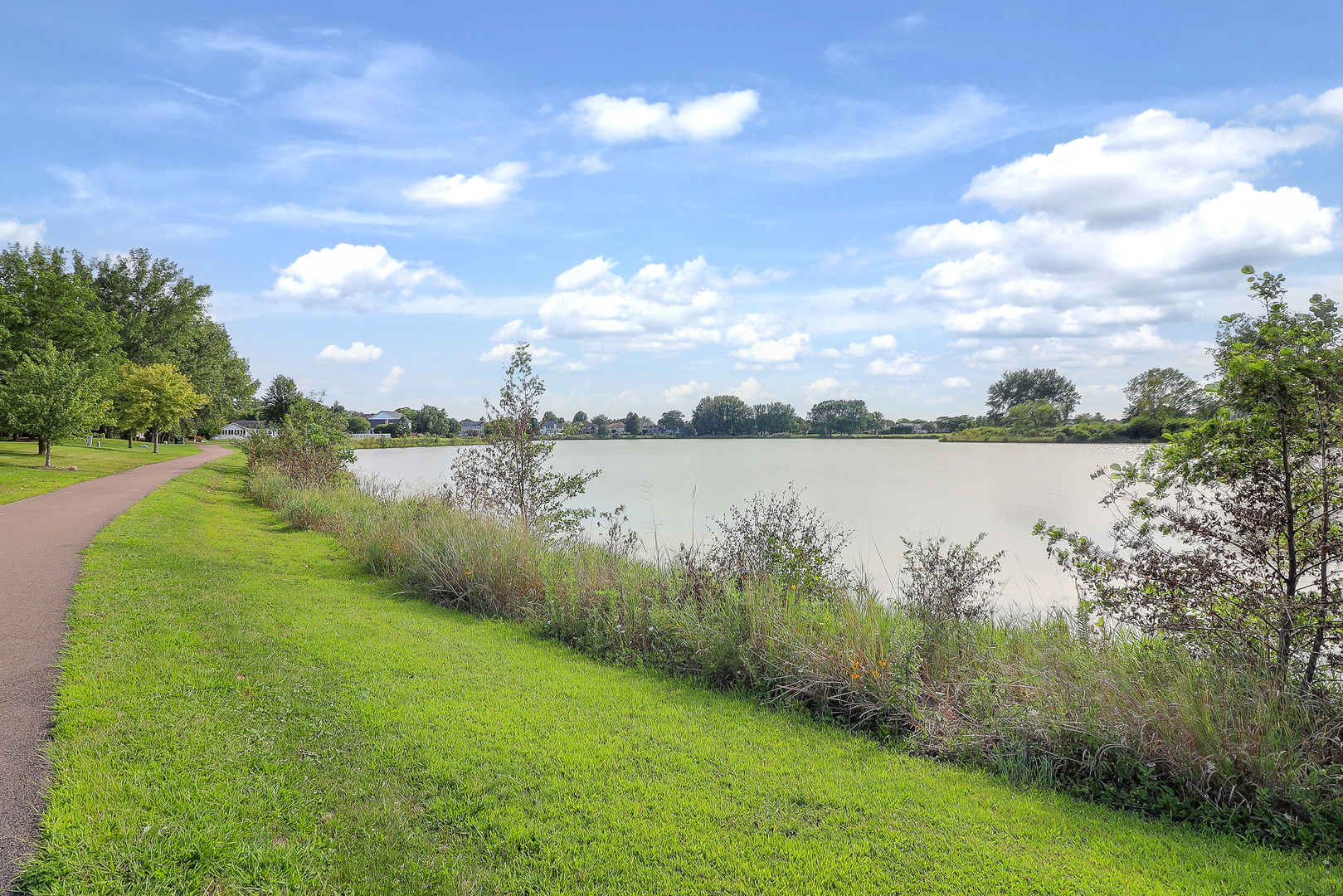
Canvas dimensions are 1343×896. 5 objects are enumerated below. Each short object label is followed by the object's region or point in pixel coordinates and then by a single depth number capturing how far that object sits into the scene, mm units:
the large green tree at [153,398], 43531
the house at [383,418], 147500
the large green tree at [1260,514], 4570
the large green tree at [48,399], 25984
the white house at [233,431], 109381
